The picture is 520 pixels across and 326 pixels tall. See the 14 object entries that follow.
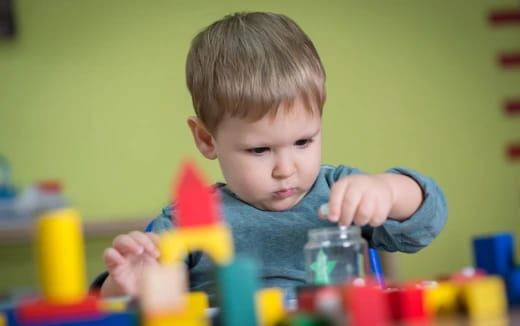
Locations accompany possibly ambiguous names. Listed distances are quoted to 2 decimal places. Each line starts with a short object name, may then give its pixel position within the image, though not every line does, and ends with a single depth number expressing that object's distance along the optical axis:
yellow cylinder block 0.86
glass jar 1.15
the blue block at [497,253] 0.98
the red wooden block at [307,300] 0.91
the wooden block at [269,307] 0.93
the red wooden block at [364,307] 0.78
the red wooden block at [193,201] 0.91
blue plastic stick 1.30
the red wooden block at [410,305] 0.89
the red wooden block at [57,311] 0.83
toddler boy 1.26
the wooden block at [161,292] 0.82
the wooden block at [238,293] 0.85
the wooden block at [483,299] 0.88
